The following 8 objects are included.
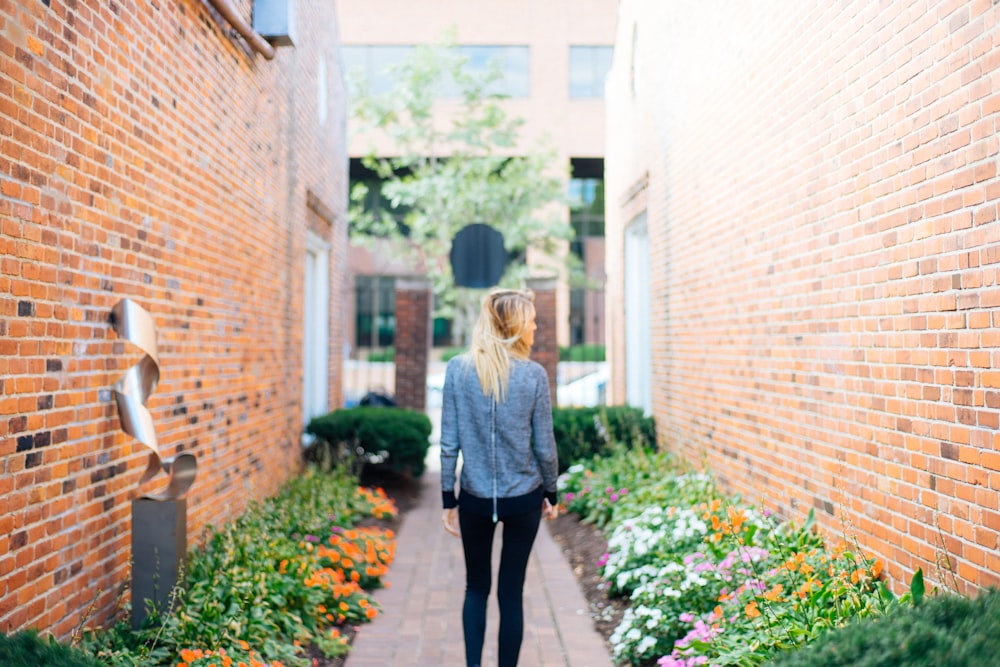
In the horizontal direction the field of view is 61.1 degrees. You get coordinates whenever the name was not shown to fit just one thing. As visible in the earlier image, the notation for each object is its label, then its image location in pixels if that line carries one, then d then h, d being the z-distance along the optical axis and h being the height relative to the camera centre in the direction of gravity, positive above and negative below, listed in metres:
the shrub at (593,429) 8.76 -0.97
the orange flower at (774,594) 3.54 -1.08
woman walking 3.53 -0.50
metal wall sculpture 3.61 -0.24
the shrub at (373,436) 8.80 -1.04
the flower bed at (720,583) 3.29 -1.17
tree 18.22 +3.72
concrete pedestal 3.65 -0.89
